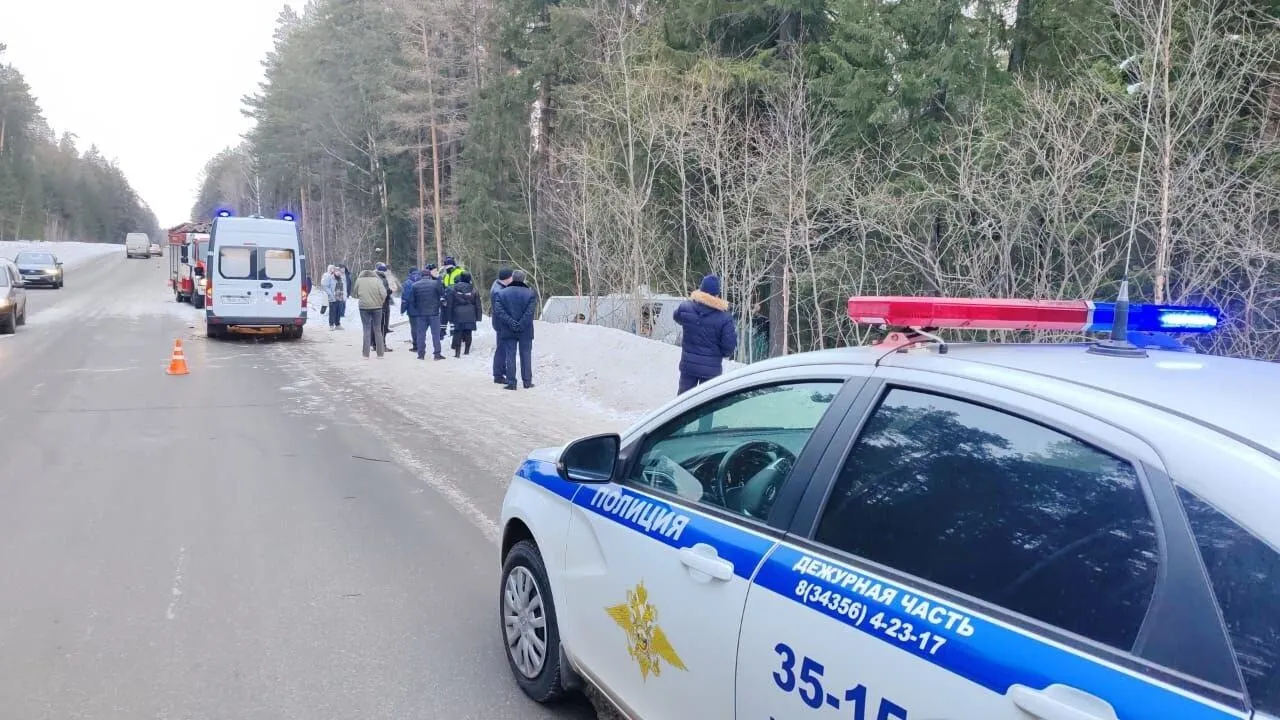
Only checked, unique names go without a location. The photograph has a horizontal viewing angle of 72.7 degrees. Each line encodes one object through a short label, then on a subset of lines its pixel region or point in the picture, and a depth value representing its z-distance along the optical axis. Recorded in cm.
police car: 150
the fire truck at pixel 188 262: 2877
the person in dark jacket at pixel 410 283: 1779
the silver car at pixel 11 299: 1966
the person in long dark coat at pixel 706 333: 923
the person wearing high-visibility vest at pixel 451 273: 1661
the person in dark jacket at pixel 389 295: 1808
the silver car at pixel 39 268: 3547
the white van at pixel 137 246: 6316
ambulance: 1900
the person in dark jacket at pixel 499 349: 1333
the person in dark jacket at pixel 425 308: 1662
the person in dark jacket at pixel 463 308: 1642
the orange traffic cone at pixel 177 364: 1402
